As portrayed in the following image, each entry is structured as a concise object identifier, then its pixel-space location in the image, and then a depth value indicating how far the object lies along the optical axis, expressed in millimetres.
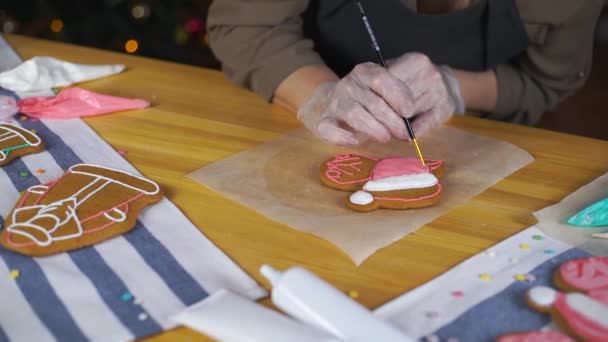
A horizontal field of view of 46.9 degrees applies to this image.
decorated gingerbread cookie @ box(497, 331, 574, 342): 625
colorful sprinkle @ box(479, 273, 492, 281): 734
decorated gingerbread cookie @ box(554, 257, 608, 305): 695
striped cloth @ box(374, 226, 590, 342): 659
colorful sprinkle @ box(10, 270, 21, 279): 717
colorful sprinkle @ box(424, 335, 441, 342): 638
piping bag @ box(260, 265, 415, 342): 604
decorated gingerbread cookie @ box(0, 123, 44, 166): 963
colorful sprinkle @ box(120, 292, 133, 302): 686
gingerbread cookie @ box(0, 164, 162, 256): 761
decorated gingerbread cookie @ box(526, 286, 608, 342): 636
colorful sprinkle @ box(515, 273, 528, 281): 730
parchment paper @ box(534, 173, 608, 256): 802
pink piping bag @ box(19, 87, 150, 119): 1114
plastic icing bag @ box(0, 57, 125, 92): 1207
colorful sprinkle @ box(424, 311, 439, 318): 675
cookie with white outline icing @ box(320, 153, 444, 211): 869
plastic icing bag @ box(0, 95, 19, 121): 1101
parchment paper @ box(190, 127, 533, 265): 825
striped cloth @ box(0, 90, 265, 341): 649
